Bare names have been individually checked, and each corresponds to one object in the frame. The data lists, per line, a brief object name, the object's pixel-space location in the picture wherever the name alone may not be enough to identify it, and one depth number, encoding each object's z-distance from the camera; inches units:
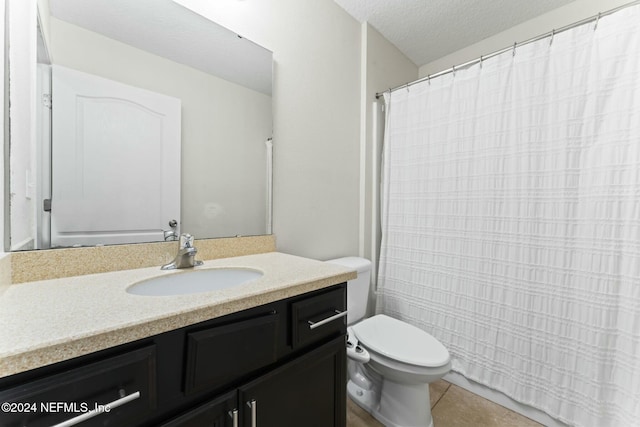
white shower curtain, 46.7
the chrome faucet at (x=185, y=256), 39.9
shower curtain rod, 48.1
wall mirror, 34.6
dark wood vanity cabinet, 18.2
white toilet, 48.4
